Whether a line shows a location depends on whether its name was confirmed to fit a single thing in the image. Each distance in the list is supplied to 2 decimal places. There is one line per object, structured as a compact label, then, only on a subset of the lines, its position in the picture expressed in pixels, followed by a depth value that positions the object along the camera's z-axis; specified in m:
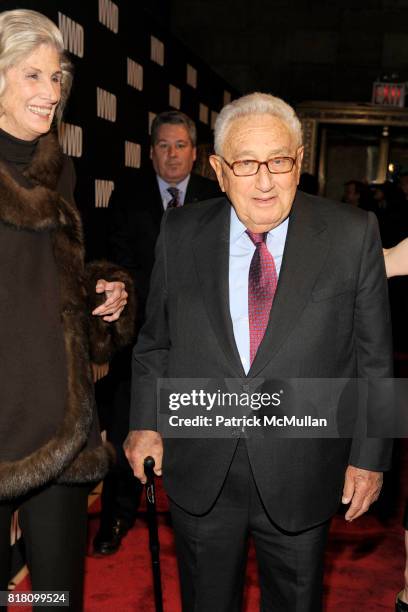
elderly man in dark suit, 1.76
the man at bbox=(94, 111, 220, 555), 3.31
